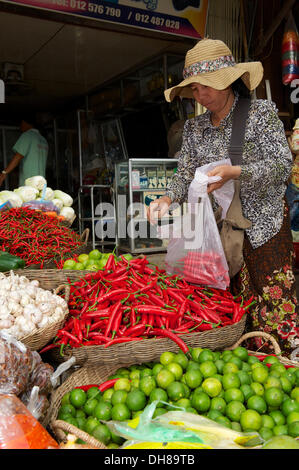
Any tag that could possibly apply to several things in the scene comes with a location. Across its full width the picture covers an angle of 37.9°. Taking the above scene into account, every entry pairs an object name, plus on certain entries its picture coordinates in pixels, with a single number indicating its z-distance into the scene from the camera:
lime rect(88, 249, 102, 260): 3.30
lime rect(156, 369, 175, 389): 1.69
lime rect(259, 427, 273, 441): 1.42
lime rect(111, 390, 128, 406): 1.64
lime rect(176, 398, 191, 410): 1.58
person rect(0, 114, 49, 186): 6.77
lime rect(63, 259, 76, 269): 3.13
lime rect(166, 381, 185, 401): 1.63
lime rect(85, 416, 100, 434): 1.53
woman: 2.43
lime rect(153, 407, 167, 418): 1.49
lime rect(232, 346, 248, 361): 1.99
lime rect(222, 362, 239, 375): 1.77
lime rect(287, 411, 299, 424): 1.50
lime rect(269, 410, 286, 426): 1.54
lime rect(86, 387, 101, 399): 1.78
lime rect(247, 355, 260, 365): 1.99
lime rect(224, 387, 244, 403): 1.61
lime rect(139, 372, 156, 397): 1.68
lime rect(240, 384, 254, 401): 1.65
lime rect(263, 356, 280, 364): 1.97
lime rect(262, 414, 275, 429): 1.50
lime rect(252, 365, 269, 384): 1.76
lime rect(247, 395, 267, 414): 1.57
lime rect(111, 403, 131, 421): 1.55
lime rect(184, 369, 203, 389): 1.71
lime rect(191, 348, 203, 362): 1.94
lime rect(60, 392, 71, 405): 1.77
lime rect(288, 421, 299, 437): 1.39
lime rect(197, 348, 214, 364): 1.88
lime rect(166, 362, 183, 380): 1.75
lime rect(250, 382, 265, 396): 1.68
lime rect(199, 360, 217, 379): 1.76
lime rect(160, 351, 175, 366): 1.90
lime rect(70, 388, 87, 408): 1.73
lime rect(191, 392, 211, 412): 1.58
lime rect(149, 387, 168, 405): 1.59
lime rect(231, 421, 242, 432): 1.48
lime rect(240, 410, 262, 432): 1.48
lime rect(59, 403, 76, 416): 1.67
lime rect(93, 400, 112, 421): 1.59
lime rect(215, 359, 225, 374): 1.83
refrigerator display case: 6.33
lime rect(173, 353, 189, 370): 1.84
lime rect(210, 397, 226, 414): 1.59
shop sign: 4.47
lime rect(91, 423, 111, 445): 1.45
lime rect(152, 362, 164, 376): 1.82
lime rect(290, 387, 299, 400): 1.68
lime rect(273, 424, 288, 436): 1.45
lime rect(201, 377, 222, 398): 1.66
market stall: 1.24
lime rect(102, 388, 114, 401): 1.74
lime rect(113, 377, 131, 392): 1.76
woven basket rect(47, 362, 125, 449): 1.30
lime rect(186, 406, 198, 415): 1.53
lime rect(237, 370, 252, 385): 1.73
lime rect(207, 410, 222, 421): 1.51
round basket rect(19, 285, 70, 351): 1.79
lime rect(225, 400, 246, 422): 1.54
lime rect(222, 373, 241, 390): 1.67
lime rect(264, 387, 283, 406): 1.61
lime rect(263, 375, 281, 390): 1.69
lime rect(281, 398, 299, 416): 1.56
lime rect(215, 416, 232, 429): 1.44
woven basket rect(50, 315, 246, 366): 1.96
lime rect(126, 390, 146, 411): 1.58
